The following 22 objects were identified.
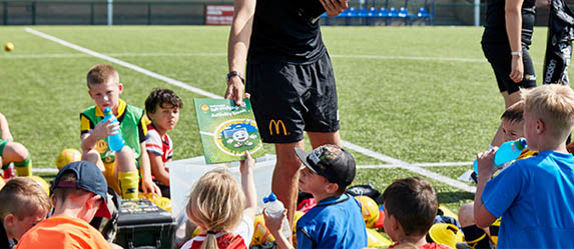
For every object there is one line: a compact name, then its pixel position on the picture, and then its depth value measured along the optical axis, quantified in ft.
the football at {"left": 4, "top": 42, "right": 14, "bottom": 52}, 57.77
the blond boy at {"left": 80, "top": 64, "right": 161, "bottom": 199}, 17.20
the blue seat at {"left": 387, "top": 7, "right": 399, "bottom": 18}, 112.98
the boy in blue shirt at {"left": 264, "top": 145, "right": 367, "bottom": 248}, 10.68
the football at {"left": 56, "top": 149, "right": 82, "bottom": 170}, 20.43
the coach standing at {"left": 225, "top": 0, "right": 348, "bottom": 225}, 13.88
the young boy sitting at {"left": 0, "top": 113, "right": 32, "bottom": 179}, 19.08
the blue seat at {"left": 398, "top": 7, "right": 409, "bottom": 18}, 112.57
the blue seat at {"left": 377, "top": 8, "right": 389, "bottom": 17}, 112.78
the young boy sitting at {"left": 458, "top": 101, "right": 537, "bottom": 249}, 13.75
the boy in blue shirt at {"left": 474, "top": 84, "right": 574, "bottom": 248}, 9.40
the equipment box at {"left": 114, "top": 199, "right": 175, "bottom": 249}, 13.89
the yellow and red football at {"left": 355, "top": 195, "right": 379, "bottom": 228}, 15.52
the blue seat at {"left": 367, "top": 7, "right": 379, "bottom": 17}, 112.37
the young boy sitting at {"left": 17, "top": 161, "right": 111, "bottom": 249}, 9.18
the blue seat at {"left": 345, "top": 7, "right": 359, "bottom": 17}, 109.70
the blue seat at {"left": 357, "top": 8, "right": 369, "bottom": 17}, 111.45
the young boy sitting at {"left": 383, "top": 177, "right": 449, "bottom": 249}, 9.78
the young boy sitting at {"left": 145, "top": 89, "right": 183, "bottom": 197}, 19.01
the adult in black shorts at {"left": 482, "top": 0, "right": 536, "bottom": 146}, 17.63
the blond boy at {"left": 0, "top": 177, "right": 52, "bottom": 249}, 11.91
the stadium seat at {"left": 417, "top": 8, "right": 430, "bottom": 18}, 115.03
